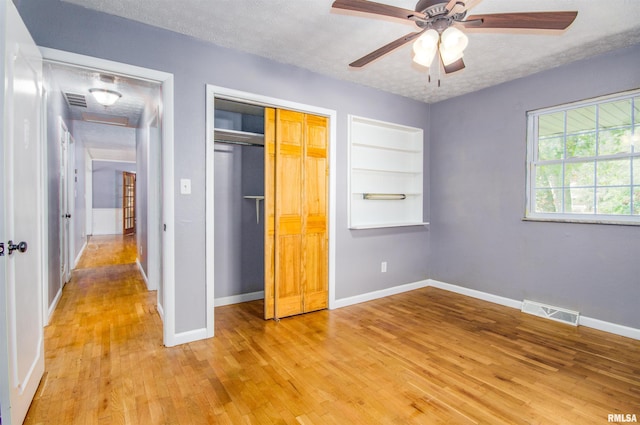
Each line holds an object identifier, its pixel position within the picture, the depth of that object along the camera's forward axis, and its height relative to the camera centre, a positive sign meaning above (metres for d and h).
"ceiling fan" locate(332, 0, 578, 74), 1.65 +1.03
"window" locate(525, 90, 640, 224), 3.00 +0.47
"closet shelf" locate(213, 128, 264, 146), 3.44 +0.79
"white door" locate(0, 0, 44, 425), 1.55 -0.09
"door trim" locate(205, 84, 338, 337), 2.88 +0.59
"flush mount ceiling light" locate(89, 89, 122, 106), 3.63 +1.28
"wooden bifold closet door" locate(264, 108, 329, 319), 3.31 -0.08
